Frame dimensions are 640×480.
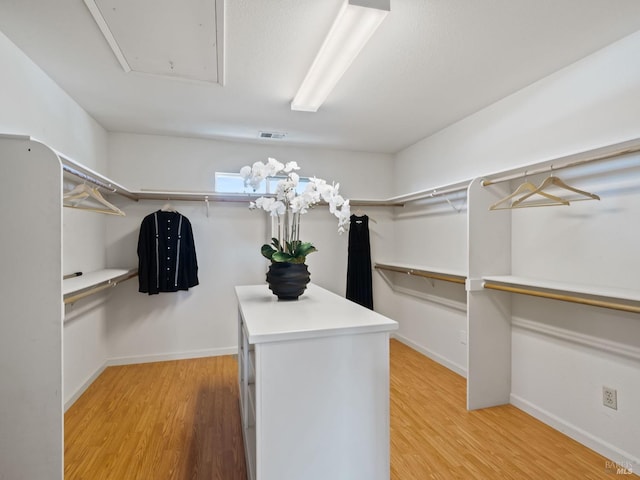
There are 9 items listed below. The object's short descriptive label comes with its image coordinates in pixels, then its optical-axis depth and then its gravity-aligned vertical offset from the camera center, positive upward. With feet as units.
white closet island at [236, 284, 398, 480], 4.26 -2.17
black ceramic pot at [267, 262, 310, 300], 6.17 -0.77
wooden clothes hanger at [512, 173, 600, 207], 6.44 +1.03
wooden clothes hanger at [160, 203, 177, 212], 11.46 +1.10
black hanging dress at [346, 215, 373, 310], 13.55 -1.08
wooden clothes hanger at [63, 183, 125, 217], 6.98 +1.00
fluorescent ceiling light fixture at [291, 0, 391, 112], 5.00 +3.57
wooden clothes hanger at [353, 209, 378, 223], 14.03 +1.10
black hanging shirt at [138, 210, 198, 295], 11.03 -0.54
